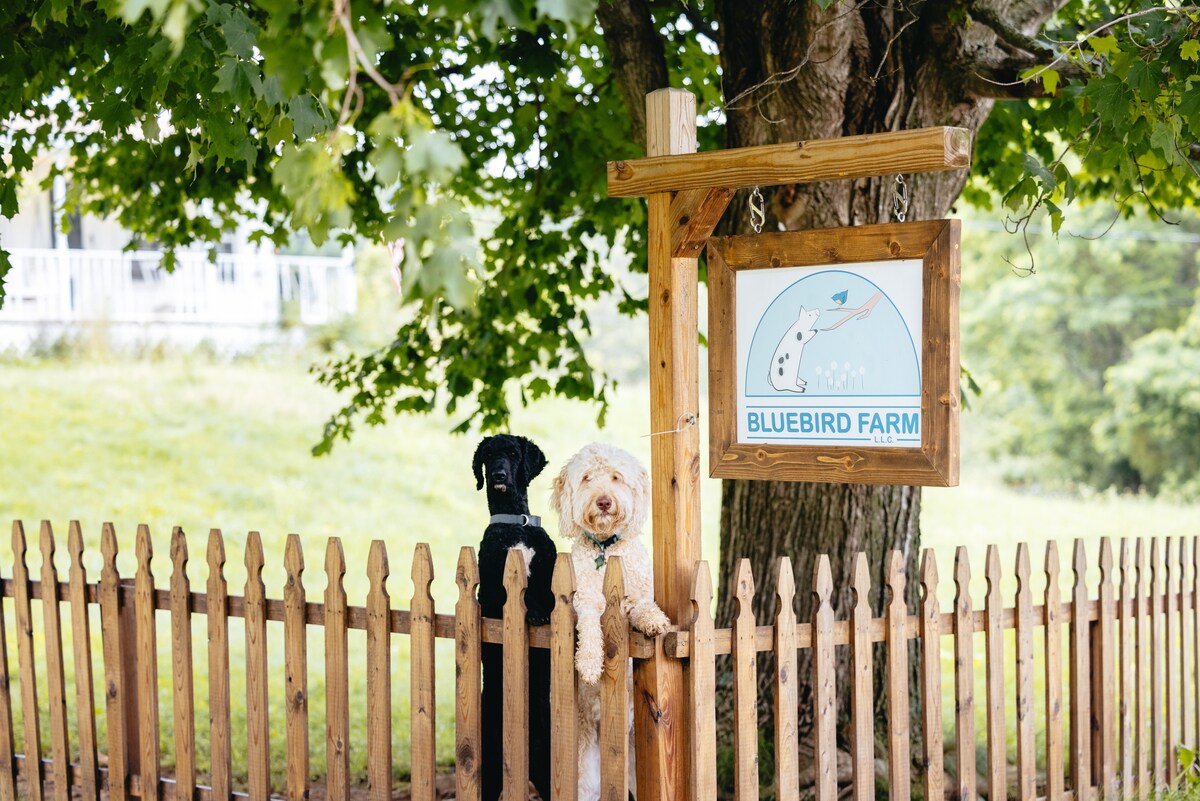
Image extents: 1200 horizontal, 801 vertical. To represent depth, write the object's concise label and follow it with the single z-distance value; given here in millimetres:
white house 18750
